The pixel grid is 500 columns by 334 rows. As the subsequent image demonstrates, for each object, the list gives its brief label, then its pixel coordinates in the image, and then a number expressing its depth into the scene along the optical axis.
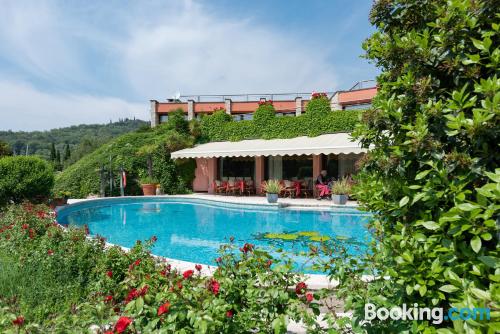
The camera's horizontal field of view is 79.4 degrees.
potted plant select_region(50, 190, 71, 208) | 16.73
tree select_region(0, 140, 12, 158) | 18.84
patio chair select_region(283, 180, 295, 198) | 20.15
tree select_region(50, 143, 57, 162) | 65.79
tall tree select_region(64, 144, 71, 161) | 67.38
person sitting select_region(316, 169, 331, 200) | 18.59
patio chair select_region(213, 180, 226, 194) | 23.10
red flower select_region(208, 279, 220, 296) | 2.51
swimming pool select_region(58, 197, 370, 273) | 10.34
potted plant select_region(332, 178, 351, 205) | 16.53
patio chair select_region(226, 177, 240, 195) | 22.42
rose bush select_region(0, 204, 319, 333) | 2.31
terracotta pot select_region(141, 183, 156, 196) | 23.28
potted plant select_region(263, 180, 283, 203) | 17.52
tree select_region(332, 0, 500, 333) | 1.67
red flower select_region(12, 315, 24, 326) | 2.12
